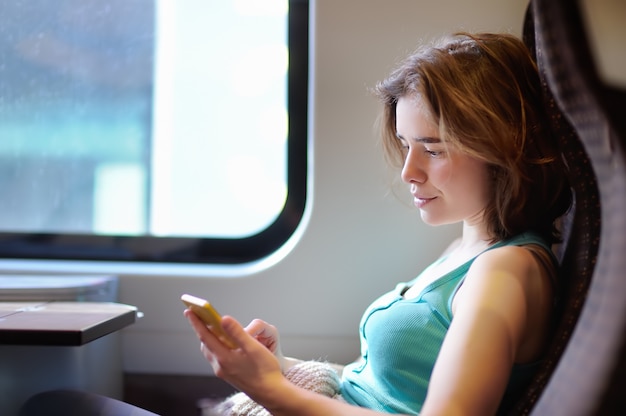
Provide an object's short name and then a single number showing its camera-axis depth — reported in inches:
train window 66.6
